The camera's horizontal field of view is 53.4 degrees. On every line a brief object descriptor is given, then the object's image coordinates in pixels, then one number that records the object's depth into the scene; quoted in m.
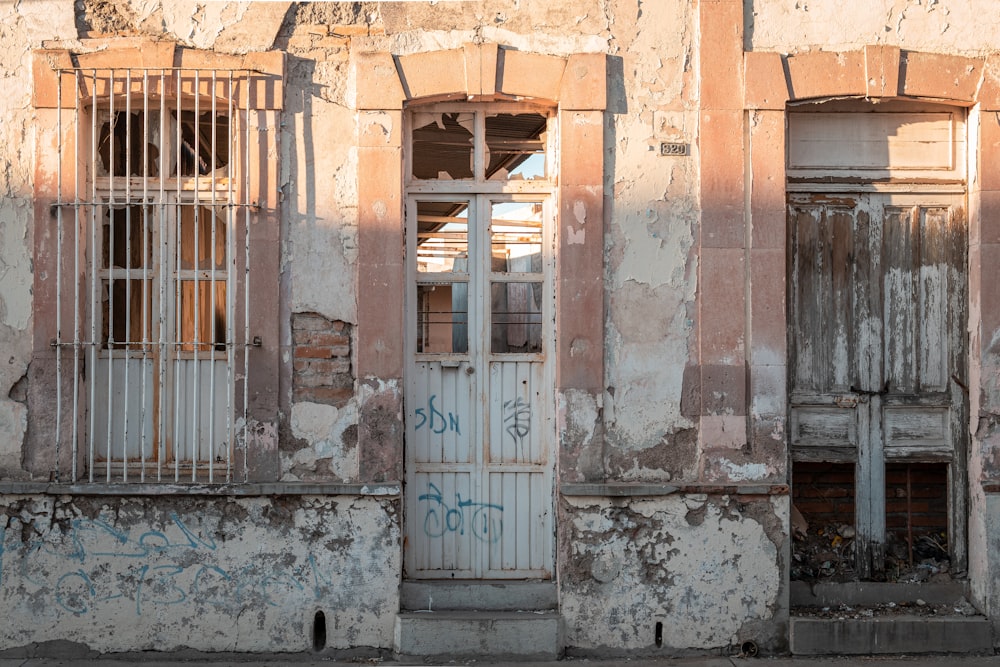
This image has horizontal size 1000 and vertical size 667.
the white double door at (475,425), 6.01
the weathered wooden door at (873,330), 6.14
